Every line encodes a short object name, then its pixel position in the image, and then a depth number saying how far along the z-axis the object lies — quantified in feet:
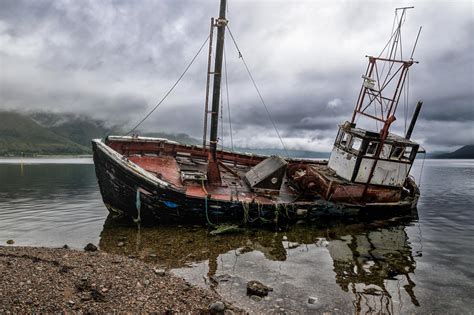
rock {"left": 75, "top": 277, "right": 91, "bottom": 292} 24.31
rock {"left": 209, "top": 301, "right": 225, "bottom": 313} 23.36
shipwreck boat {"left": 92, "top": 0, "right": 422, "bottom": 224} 48.03
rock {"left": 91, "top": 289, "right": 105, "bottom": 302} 23.06
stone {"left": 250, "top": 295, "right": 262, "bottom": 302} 27.45
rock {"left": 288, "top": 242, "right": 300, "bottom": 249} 44.37
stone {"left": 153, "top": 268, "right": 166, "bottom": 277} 30.37
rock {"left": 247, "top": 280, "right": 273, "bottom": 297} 28.25
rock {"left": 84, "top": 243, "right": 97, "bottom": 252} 39.59
